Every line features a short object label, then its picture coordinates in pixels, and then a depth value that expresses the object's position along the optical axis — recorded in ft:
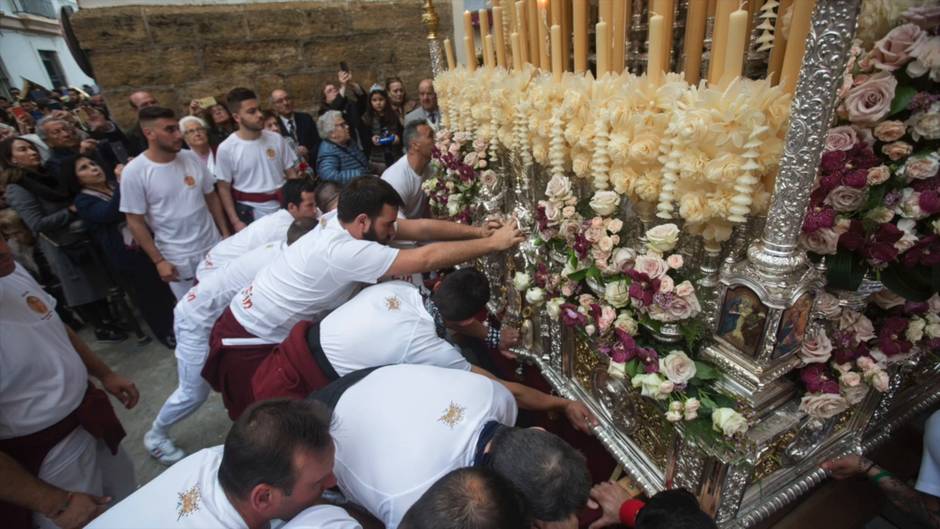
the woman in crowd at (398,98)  18.61
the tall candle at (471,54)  9.44
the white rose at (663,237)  4.28
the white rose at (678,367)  4.31
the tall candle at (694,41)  4.95
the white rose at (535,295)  6.54
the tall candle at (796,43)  3.68
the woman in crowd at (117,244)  10.94
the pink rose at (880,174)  4.01
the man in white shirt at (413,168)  11.68
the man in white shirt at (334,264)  7.39
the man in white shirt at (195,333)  8.62
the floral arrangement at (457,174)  9.14
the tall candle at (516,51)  7.62
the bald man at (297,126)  17.07
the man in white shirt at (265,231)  10.12
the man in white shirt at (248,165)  12.62
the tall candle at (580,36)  5.84
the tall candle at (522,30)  7.49
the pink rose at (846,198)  4.13
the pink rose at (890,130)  3.95
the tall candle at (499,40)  8.42
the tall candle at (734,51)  3.74
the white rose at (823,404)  4.33
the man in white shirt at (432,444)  4.35
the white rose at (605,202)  4.88
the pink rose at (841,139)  4.13
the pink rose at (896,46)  3.80
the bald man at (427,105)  16.39
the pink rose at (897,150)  3.98
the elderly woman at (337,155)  14.26
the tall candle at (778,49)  4.50
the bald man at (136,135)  15.35
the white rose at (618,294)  4.72
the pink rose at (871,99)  3.87
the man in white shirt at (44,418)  4.99
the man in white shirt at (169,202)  10.34
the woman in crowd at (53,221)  10.74
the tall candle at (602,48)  5.25
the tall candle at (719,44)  4.14
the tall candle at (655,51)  4.38
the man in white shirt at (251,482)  4.17
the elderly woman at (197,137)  13.87
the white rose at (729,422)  4.06
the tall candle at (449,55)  11.24
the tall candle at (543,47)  7.31
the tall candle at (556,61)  6.22
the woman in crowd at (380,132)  17.52
